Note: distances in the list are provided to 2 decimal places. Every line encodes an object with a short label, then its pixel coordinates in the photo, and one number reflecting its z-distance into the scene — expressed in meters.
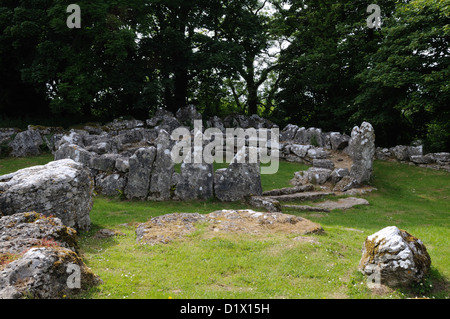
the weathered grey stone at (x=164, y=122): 26.08
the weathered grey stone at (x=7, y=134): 21.15
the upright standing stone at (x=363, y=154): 16.62
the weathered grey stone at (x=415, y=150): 20.77
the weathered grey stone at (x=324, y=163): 18.98
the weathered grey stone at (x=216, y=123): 28.20
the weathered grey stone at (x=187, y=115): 28.08
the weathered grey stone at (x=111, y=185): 13.58
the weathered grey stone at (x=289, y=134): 25.40
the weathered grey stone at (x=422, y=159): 20.20
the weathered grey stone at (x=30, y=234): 5.89
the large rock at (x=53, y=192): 7.94
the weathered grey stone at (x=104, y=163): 14.22
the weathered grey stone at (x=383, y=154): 22.11
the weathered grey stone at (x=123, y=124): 25.55
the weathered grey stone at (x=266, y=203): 12.34
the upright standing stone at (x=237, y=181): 13.26
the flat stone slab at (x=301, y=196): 14.12
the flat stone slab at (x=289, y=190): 14.72
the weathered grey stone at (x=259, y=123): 29.33
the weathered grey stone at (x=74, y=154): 14.72
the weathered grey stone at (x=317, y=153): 21.02
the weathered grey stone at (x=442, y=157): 19.84
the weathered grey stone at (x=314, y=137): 23.17
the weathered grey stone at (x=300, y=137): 24.01
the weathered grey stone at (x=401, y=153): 21.05
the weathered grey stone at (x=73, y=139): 18.66
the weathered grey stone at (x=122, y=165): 13.77
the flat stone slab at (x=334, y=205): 12.95
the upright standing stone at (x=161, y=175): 13.27
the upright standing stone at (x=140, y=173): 13.30
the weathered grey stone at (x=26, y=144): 20.38
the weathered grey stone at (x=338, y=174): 16.69
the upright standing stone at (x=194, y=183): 13.23
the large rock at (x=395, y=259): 5.71
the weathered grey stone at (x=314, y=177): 16.77
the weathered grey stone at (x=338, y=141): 21.62
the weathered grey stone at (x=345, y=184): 15.98
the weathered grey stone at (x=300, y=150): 21.76
